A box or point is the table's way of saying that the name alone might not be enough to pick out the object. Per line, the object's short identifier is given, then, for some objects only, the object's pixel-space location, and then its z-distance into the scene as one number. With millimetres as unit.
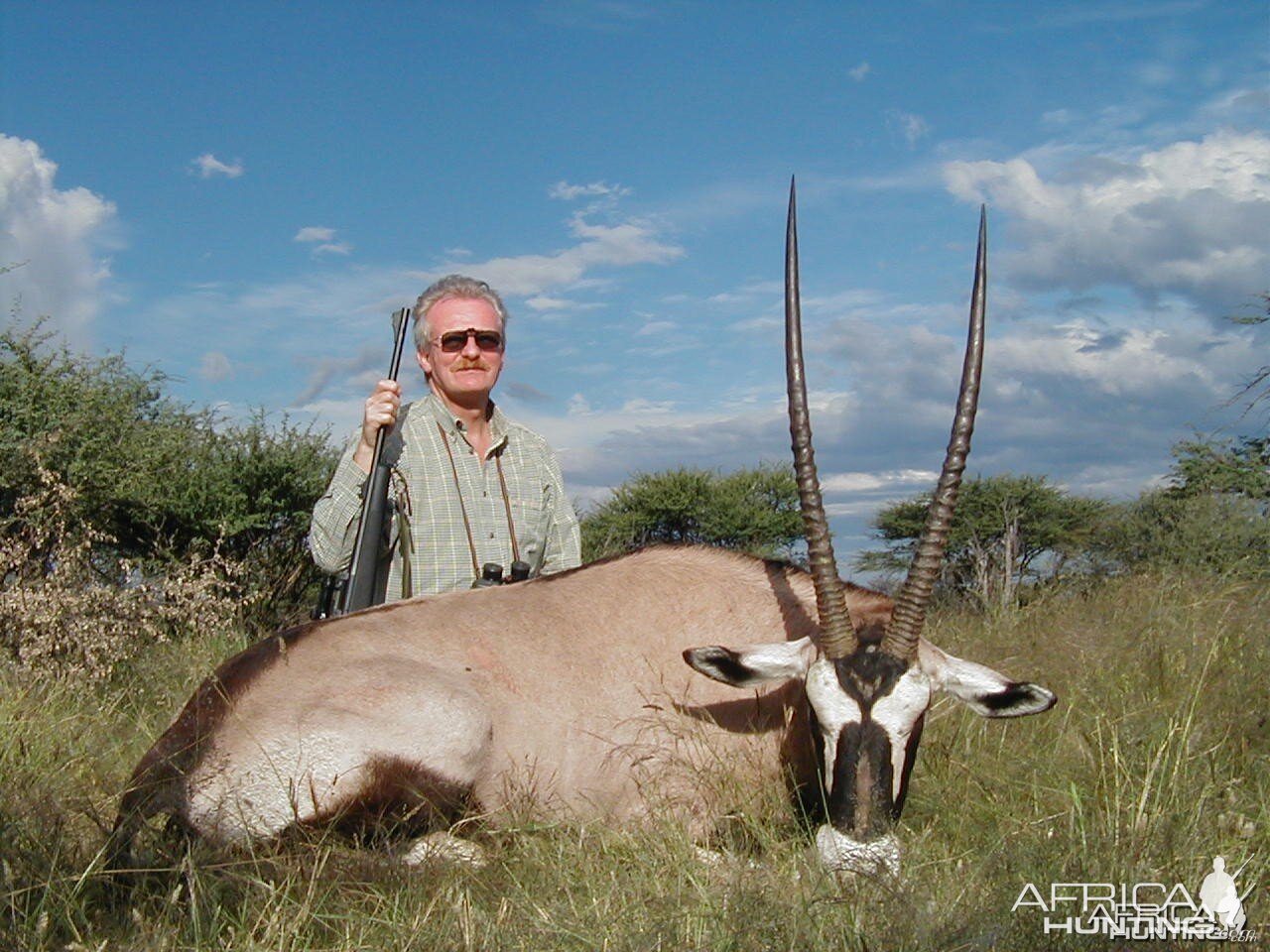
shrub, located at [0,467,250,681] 6410
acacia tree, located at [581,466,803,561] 16062
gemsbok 3486
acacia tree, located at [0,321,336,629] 8375
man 5082
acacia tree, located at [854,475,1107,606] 14172
